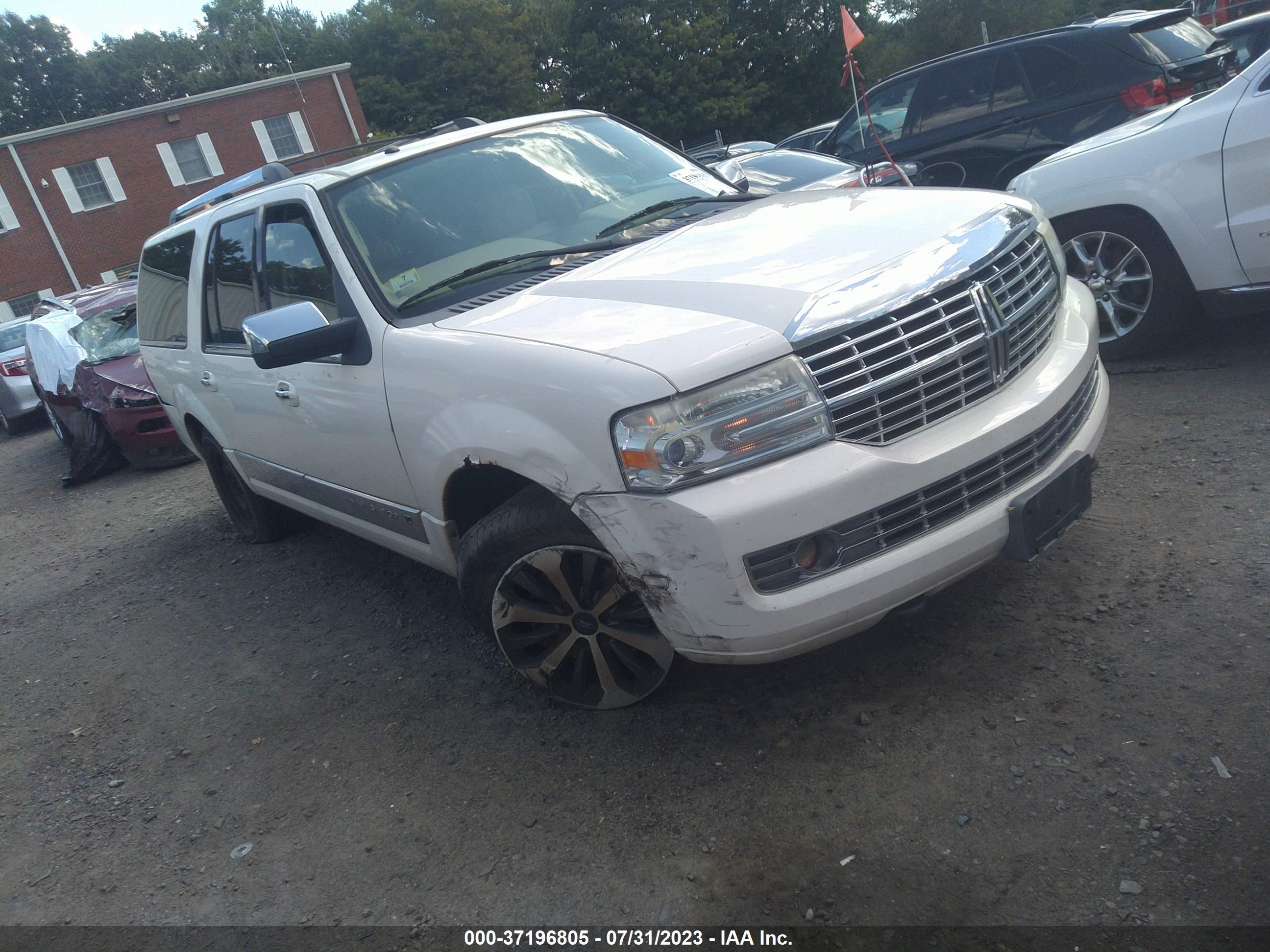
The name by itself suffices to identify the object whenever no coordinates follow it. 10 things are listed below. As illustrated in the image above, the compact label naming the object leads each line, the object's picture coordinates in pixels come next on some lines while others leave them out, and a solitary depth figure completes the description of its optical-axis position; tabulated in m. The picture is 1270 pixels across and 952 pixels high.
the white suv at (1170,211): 4.46
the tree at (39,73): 60.03
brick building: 32.56
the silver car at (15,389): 12.89
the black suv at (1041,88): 7.33
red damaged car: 8.70
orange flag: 7.86
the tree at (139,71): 61.94
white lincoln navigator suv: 2.50
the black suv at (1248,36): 7.63
